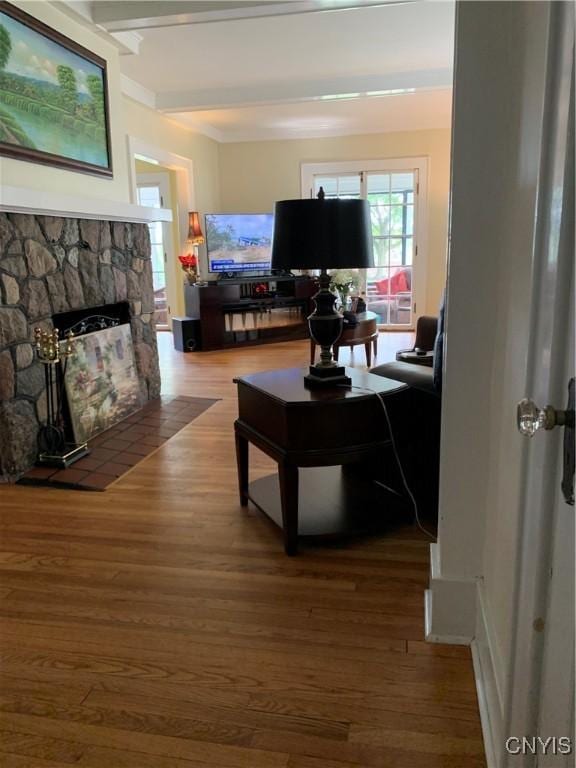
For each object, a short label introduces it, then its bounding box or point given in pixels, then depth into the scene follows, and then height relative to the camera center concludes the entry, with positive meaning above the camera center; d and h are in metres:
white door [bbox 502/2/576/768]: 0.80 -0.33
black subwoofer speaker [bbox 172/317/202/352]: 6.69 -0.77
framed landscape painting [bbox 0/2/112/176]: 2.90 +0.90
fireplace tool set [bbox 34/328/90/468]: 3.12 -0.74
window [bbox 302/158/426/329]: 7.62 +0.49
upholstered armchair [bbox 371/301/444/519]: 2.28 -0.63
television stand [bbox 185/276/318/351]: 6.75 -0.53
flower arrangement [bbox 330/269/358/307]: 5.35 -0.19
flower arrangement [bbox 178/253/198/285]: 6.90 -0.03
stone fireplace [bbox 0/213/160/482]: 2.96 -0.13
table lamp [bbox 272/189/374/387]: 2.16 +0.10
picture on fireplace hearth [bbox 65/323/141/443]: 3.49 -0.72
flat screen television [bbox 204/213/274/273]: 7.23 +0.28
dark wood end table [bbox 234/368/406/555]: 2.15 -0.64
